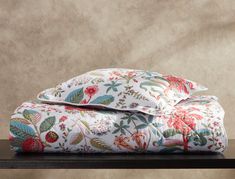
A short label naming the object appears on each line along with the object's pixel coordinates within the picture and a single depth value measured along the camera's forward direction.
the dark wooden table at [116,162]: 1.69
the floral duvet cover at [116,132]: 1.78
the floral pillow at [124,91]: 1.82
